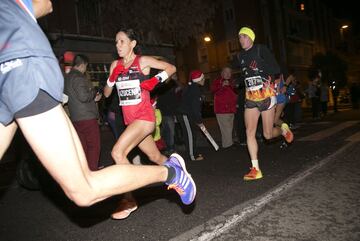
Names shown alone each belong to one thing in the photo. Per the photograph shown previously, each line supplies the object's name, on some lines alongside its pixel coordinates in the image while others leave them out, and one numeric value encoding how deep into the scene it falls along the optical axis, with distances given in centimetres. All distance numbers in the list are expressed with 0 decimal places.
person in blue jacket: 191
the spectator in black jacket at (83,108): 550
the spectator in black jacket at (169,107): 807
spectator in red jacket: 849
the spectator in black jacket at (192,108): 757
